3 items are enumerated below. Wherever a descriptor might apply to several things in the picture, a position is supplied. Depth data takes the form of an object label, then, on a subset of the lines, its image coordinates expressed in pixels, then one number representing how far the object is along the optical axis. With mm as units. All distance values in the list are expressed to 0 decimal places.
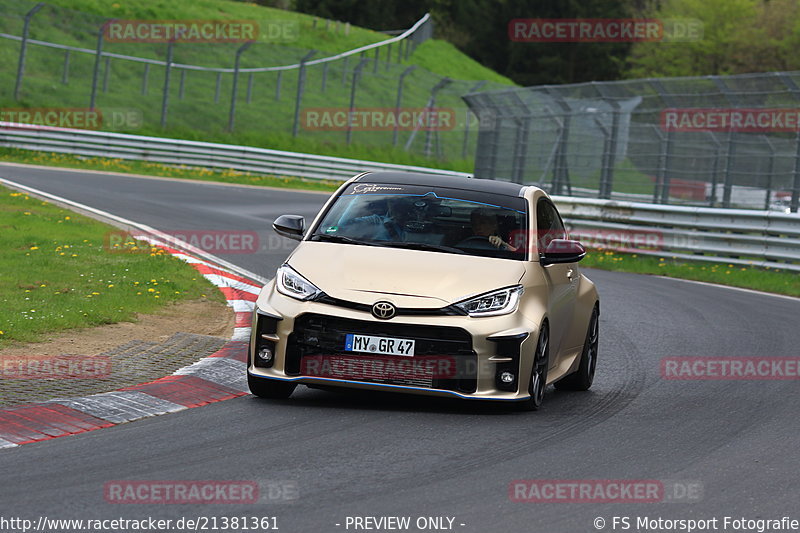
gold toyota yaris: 15023
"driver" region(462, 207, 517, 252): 16922
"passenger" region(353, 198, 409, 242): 16828
